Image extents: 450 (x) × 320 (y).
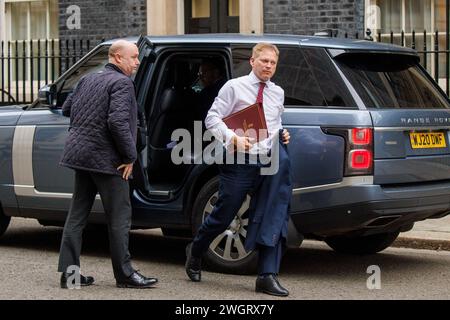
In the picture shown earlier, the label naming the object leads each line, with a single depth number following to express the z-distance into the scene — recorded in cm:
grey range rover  1493
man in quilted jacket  1429
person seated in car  1727
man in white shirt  1432
